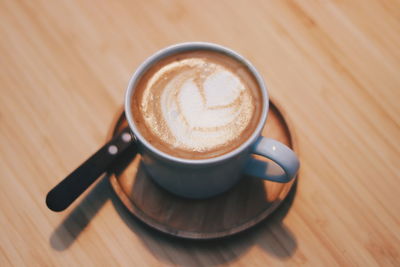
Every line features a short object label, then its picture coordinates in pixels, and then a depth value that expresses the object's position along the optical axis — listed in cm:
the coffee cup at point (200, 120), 54
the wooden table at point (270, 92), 61
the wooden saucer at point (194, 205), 60
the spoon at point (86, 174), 60
